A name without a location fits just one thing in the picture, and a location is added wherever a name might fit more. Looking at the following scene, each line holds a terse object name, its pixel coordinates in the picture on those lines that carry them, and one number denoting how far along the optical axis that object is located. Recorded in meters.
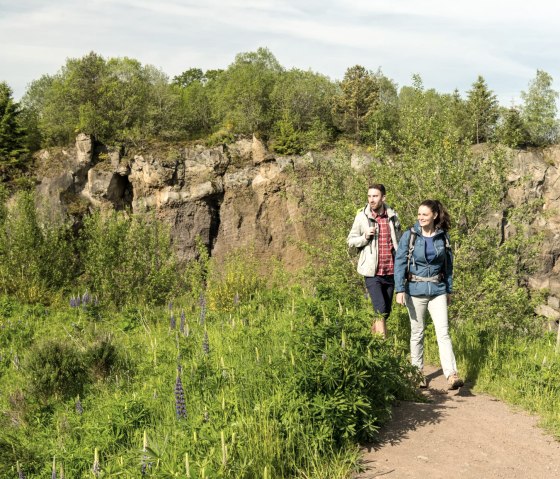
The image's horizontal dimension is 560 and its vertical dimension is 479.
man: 6.29
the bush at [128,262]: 12.70
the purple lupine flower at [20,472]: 4.07
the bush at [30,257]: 12.88
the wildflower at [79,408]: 5.54
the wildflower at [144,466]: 3.49
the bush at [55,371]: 6.48
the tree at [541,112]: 36.27
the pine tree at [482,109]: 35.03
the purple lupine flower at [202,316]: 8.39
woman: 5.70
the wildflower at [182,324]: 8.36
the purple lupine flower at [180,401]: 4.40
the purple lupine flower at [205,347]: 5.73
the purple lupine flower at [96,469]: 3.46
